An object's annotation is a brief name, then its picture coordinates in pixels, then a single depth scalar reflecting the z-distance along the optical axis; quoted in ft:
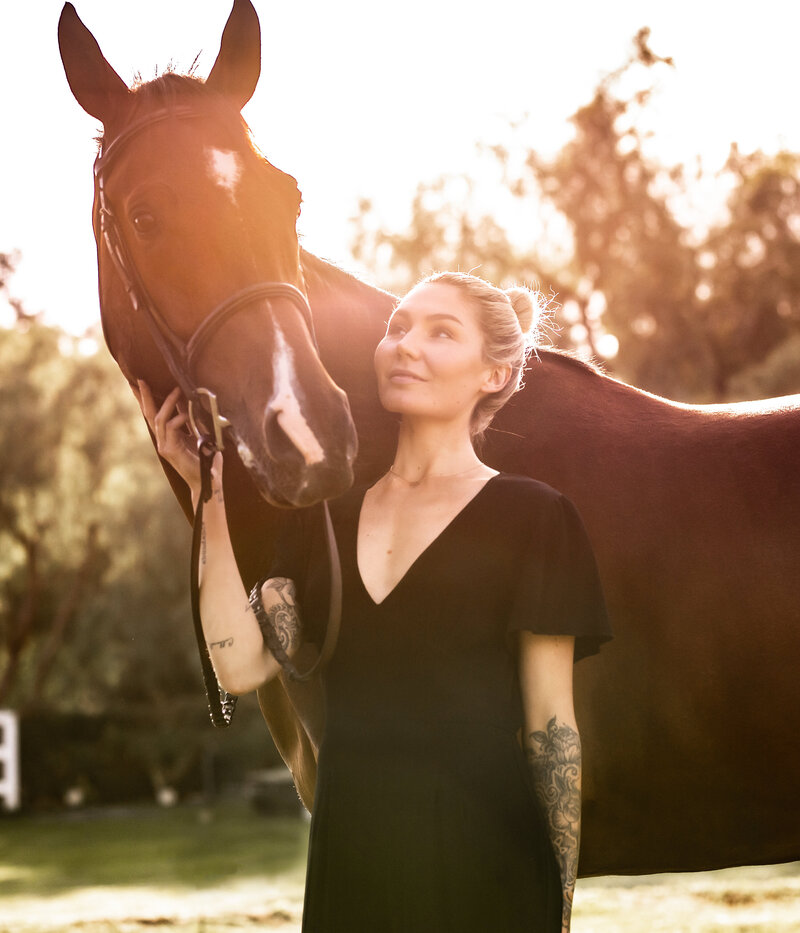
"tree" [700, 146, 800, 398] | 70.95
